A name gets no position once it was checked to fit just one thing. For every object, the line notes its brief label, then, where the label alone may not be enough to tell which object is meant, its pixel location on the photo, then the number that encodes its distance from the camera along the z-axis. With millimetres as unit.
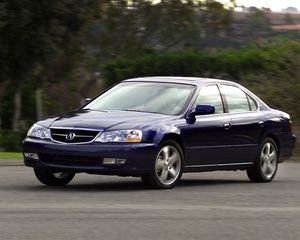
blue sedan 12086
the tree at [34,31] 24359
